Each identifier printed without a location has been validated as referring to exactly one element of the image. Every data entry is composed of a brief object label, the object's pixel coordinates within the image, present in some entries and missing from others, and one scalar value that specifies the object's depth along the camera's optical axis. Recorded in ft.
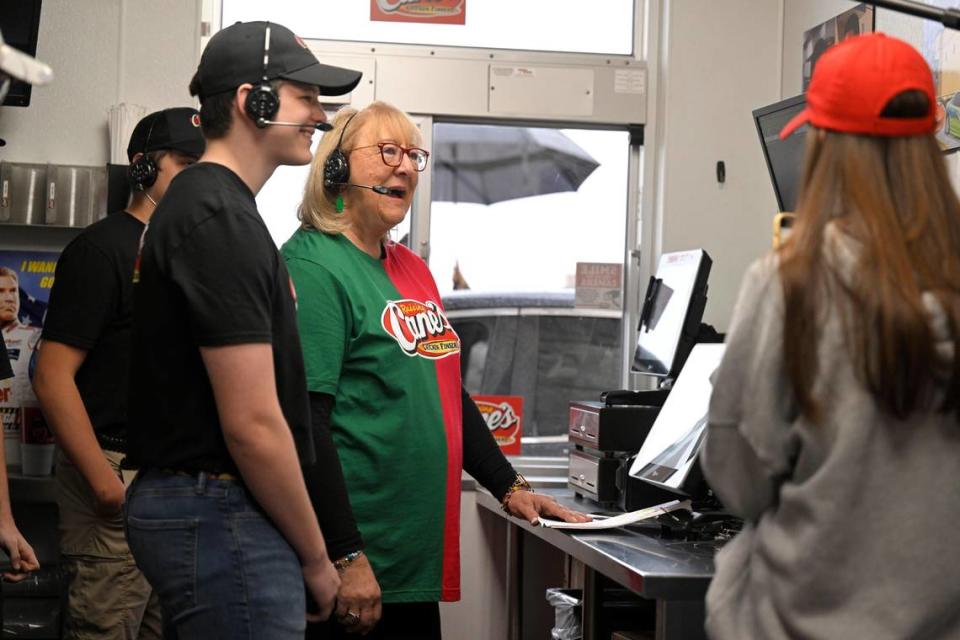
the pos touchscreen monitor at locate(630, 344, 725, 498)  7.27
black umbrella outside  12.26
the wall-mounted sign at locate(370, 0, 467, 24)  12.17
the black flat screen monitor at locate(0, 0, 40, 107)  10.50
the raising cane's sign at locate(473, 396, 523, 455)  12.16
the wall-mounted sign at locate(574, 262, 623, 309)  12.36
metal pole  4.55
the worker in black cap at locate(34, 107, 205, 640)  7.95
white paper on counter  7.34
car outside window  12.35
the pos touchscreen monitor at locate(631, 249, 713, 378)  9.65
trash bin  8.89
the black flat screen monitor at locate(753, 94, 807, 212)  8.65
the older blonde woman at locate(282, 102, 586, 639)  6.32
